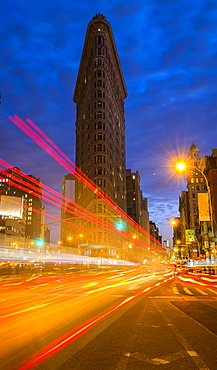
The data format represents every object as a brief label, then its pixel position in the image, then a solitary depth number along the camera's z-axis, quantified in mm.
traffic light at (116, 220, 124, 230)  38625
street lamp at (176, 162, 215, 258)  23219
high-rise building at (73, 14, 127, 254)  100681
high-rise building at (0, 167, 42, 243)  99438
